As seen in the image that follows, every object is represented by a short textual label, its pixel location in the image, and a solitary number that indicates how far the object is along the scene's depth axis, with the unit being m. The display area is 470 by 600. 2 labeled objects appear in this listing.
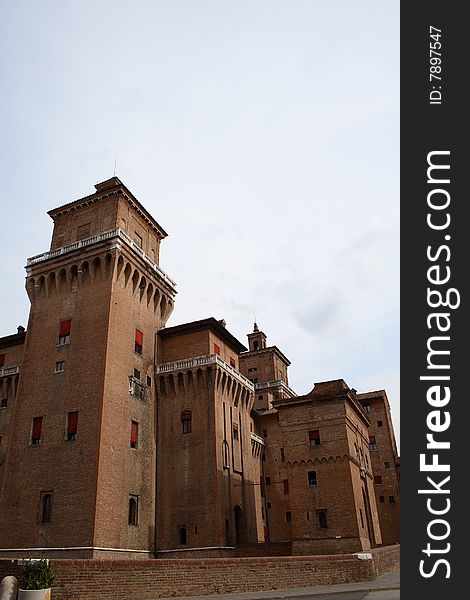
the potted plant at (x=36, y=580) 18.58
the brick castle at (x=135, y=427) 34.44
